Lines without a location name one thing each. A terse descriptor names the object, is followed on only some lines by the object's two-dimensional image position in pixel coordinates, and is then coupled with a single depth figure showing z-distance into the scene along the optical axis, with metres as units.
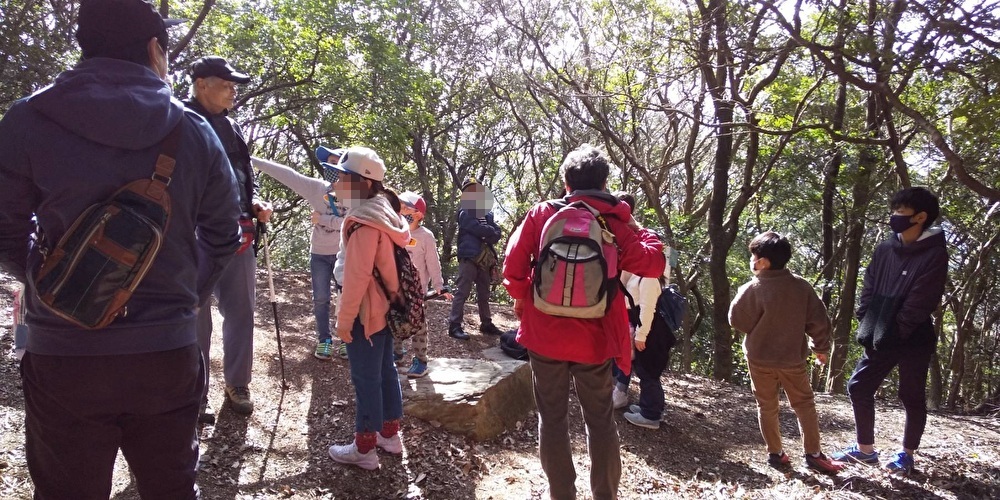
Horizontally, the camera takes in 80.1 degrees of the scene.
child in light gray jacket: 4.44
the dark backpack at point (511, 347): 6.02
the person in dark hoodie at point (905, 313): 3.92
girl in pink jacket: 3.21
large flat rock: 4.33
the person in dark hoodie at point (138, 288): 1.66
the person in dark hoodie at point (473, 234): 6.62
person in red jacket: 3.01
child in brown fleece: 4.07
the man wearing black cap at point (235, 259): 3.46
